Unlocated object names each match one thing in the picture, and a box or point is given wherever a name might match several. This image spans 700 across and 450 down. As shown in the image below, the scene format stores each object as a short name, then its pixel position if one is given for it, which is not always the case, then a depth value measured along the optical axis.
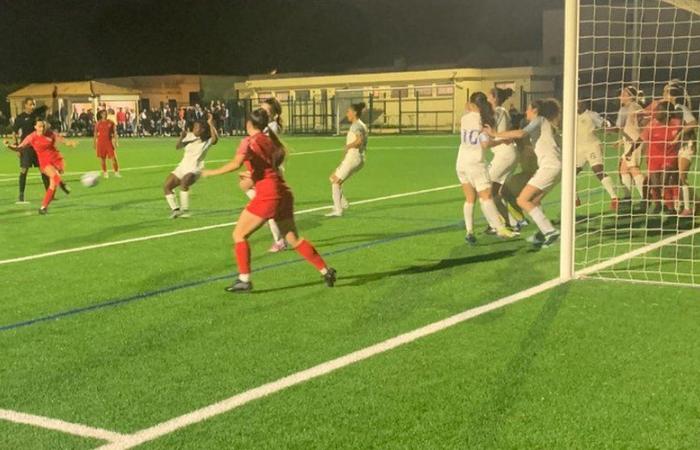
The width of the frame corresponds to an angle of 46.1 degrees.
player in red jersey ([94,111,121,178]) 24.44
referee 17.95
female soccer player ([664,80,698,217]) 13.10
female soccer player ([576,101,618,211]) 14.81
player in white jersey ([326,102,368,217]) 14.24
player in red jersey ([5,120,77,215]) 16.36
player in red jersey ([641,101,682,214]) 13.17
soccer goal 8.91
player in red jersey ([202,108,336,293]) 8.41
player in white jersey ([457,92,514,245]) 11.23
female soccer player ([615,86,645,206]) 14.35
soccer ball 15.62
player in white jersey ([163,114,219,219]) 14.77
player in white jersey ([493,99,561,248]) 11.06
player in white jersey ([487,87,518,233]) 12.27
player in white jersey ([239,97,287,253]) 11.01
